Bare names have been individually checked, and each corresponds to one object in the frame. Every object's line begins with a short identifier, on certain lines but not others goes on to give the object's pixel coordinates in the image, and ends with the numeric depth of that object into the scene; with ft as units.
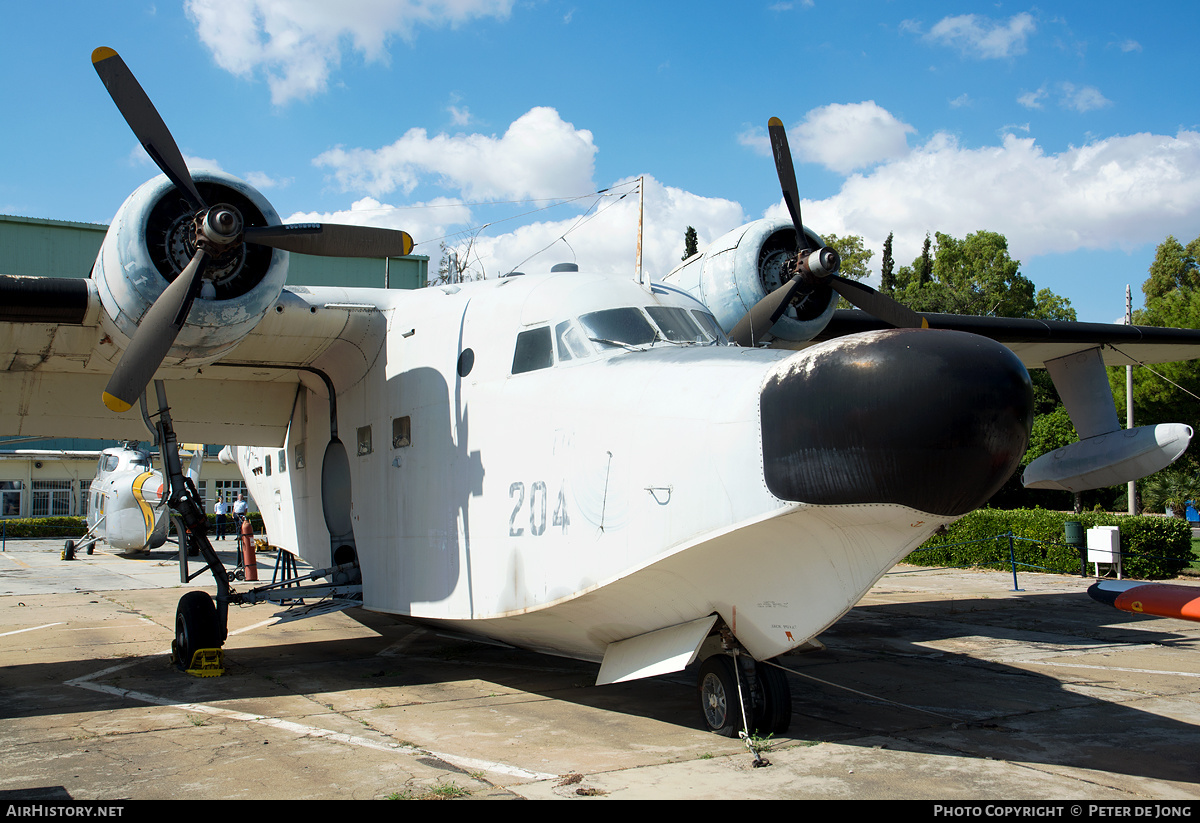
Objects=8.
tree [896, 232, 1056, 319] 157.48
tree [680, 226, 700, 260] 134.06
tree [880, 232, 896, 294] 167.32
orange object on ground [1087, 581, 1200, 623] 20.93
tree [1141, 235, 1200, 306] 152.05
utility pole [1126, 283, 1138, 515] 76.23
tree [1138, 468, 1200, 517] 82.23
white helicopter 72.33
